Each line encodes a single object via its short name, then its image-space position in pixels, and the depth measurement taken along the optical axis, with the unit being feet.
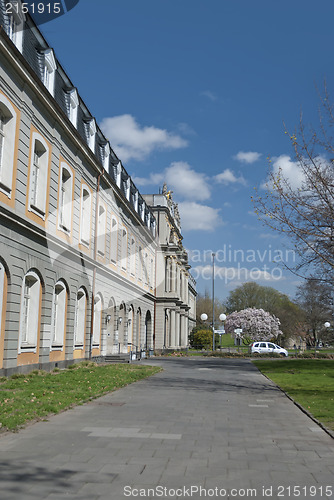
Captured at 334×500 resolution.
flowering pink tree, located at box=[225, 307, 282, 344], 221.05
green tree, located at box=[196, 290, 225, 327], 367.82
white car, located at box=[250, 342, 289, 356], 169.40
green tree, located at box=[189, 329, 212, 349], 217.97
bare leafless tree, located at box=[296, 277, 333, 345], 224.57
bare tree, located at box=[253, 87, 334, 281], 45.06
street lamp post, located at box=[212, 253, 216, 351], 191.89
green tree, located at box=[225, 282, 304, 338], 283.18
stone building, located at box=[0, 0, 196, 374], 53.36
